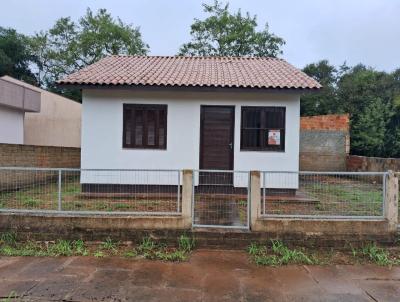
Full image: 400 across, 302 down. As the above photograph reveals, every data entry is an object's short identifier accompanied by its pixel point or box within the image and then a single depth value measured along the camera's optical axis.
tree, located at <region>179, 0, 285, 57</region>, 30.47
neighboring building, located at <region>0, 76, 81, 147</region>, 14.59
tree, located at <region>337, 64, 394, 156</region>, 20.06
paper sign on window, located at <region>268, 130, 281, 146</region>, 10.08
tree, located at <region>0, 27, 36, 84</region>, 31.78
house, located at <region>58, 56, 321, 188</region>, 10.05
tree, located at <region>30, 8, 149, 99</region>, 32.94
